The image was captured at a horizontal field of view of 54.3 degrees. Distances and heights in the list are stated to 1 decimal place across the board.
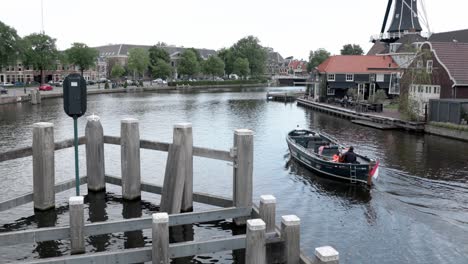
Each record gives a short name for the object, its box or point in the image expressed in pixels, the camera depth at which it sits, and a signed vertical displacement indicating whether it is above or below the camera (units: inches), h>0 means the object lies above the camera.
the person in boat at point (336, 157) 945.5 -145.3
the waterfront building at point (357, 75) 2780.5 +81.8
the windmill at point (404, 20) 3567.9 +535.0
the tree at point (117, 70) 5285.4 +192.7
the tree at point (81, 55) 4704.7 +323.7
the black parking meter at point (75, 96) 478.3 -10.1
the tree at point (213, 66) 5949.8 +277.0
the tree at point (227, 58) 6476.4 +415.7
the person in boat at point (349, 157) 909.2 -136.8
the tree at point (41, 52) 4175.7 +319.4
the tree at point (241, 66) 6259.8 +292.7
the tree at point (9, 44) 3152.1 +293.3
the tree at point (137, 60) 5191.9 +303.8
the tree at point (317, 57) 6527.1 +443.6
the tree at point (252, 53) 6786.4 +516.5
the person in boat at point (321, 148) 1034.9 -136.3
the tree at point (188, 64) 5634.8 +287.1
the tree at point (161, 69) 5354.3 +210.4
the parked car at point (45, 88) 3574.1 -13.0
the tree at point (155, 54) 5654.5 +406.6
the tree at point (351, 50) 5206.7 +437.7
